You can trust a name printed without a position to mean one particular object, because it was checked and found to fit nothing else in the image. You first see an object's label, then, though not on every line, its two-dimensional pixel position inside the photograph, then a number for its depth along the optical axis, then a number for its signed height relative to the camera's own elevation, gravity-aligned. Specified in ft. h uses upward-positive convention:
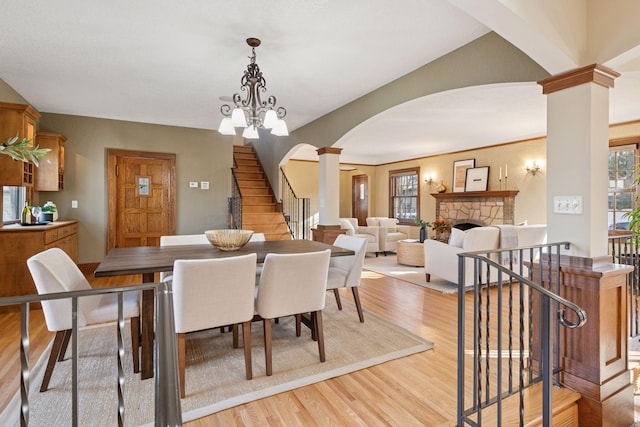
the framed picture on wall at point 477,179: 23.50 +2.02
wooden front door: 18.47 +0.67
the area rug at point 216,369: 6.31 -3.70
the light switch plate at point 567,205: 7.06 +0.04
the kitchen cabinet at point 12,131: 11.80 +2.80
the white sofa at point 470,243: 14.37 -1.60
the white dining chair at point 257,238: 13.02 -1.14
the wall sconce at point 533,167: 20.74 +2.49
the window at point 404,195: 29.53 +1.15
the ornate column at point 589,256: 6.83 -1.03
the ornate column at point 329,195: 16.76 +0.65
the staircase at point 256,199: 21.31 +0.66
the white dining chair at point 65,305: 6.35 -2.06
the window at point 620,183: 17.12 +1.23
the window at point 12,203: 13.84 +0.28
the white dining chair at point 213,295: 6.58 -1.76
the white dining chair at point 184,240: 11.16 -1.07
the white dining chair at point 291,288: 7.54 -1.85
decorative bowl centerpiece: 9.38 -0.87
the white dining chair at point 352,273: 10.49 -2.05
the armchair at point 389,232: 24.81 -1.91
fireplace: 21.93 +0.02
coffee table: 19.80 -2.69
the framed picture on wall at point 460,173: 24.71 +2.60
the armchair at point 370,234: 24.27 -1.87
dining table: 7.21 -1.21
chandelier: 9.15 +2.56
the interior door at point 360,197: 35.19 +1.10
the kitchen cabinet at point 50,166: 15.24 +2.01
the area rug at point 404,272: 15.40 -3.53
